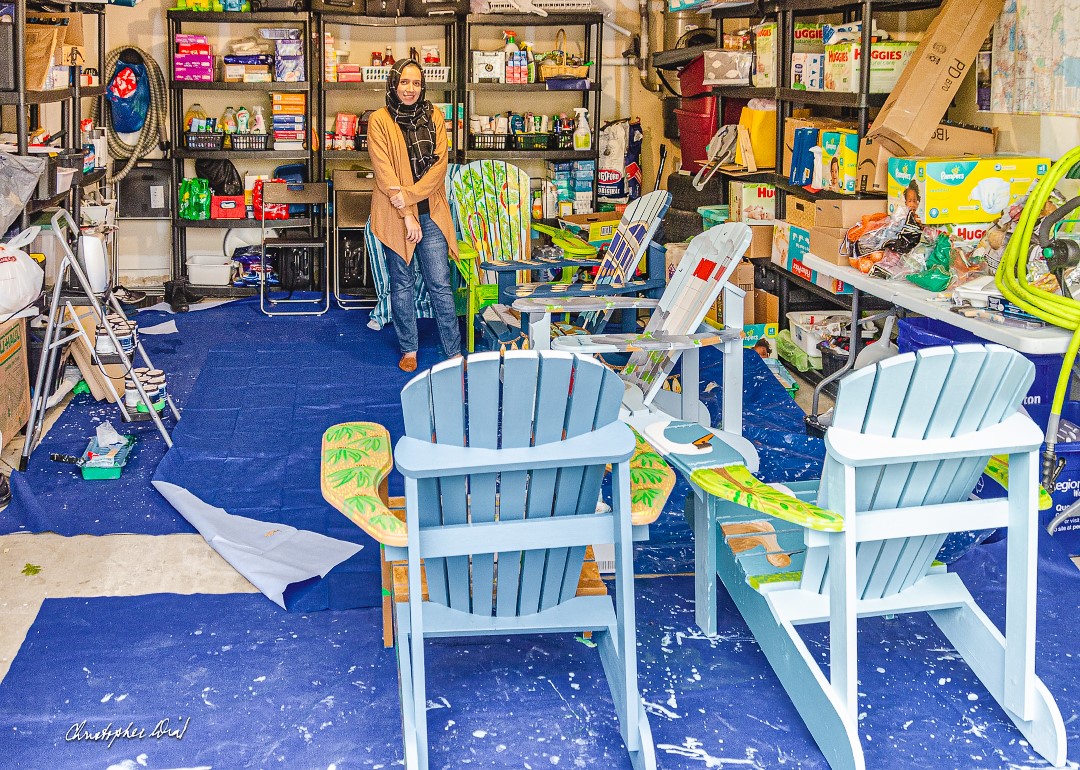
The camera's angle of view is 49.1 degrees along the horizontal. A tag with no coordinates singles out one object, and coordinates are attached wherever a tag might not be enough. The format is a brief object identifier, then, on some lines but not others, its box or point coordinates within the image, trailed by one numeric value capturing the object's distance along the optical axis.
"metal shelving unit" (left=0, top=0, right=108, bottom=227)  4.86
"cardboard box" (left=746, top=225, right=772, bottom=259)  5.95
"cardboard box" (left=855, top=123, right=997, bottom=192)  4.76
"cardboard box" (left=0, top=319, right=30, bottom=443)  4.52
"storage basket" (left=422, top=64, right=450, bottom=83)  7.65
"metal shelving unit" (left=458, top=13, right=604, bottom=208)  7.61
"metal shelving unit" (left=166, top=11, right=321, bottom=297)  7.46
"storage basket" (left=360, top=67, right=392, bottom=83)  7.58
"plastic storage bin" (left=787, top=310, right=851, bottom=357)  5.49
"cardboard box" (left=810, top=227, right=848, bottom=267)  4.69
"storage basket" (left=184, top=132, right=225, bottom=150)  7.57
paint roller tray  4.34
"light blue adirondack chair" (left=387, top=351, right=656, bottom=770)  2.45
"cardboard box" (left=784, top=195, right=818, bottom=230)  5.37
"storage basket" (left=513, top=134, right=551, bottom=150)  7.78
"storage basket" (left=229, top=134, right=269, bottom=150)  7.57
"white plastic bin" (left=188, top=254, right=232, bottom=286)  7.72
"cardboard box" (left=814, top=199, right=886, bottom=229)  4.70
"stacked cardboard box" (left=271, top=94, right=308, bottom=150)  7.61
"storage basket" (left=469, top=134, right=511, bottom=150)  7.73
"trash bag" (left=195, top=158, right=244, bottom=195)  7.80
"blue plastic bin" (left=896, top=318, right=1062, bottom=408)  3.87
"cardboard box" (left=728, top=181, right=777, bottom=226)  6.04
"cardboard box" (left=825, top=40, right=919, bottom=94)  4.98
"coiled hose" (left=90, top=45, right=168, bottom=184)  7.48
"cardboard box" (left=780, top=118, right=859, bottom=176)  5.51
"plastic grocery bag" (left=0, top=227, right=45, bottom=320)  4.31
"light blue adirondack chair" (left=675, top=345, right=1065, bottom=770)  2.47
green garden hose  3.44
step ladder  4.53
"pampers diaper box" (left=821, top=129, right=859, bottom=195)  5.07
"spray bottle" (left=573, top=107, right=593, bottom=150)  7.79
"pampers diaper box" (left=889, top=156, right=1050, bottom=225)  4.36
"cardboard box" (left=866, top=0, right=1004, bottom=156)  4.62
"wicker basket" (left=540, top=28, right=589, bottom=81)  7.65
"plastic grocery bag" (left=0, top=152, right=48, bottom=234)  4.49
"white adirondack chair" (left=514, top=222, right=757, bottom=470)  4.12
